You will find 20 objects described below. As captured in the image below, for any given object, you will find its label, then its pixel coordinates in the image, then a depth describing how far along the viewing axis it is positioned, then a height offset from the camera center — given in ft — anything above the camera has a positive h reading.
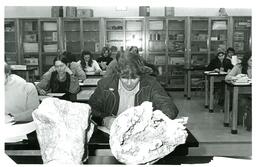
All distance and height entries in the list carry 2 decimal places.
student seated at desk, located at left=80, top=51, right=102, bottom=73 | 17.07 -0.27
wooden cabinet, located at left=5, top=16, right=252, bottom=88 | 21.97 +1.40
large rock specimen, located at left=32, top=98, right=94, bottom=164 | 2.86 -0.64
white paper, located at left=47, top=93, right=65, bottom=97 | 9.45 -1.05
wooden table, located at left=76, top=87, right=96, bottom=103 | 8.28 -1.01
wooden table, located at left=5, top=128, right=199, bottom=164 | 3.30 -1.02
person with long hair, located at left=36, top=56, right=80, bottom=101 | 11.01 -0.80
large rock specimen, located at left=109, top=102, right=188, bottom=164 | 2.91 -0.69
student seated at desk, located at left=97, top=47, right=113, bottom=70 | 19.41 +0.11
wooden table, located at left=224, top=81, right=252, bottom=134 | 11.14 -1.14
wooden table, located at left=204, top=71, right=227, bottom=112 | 14.79 -1.03
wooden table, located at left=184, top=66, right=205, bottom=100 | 18.44 -1.20
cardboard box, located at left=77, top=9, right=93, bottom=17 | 21.79 +3.06
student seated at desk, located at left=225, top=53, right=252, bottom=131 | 11.66 -1.36
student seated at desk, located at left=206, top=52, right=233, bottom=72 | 16.34 -0.28
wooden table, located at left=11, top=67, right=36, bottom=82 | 17.13 -0.65
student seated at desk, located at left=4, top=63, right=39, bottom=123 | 5.56 -0.65
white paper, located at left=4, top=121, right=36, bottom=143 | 3.93 -0.90
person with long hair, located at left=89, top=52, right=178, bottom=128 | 5.90 -0.59
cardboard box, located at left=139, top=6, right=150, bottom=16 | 21.74 +3.18
